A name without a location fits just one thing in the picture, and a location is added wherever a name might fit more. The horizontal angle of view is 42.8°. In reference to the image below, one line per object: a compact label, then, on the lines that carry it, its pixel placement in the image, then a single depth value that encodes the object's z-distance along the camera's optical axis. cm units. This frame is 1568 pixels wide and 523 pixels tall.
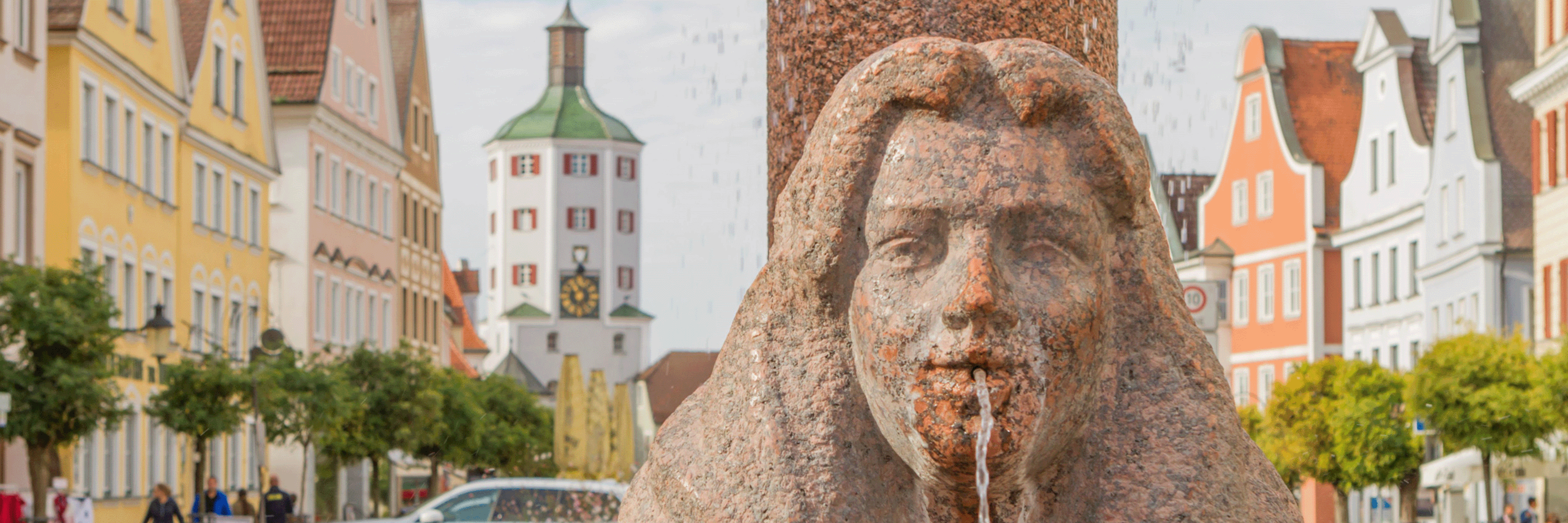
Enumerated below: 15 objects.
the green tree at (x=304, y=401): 2759
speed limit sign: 1886
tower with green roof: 11169
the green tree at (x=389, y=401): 3469
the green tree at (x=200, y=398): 2538
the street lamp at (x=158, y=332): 2211
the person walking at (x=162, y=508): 2162
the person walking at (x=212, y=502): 2295
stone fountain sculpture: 366
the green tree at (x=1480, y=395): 2527
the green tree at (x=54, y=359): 1998
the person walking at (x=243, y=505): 2622
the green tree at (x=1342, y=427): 3072
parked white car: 1798
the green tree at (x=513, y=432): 4994
